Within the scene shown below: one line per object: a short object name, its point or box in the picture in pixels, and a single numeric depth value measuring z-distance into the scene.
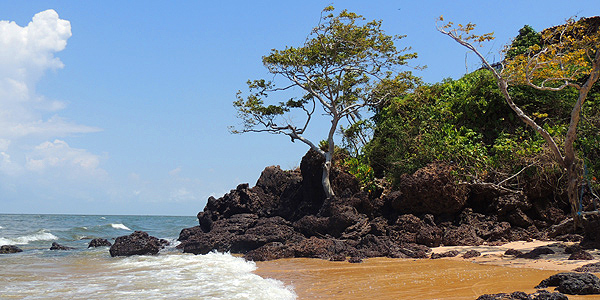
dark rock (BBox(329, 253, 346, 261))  11.30
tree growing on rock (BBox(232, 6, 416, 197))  17.52
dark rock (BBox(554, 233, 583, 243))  11.28
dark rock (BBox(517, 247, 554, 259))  9.61
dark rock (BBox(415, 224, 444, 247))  12.56
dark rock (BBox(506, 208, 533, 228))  12.97
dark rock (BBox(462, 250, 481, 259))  10.40
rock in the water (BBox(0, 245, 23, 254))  18.56
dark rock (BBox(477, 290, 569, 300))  5.43
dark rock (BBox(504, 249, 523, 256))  9.98
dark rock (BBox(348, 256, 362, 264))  10.74
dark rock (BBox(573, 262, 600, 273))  7.50
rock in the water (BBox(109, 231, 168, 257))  16.05
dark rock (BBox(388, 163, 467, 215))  13.32
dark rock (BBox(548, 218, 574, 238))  10.93
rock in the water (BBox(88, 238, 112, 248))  20.81
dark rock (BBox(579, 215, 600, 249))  9.80
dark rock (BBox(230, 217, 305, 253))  14.55
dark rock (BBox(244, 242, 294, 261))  12.64
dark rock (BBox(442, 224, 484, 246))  12.21
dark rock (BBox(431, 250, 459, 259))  10.80
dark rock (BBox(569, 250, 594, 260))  8.84
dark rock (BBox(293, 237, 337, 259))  12.15
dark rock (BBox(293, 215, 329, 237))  14.45
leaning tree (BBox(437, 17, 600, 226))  10.49
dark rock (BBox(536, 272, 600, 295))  5.91
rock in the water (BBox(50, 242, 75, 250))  19.67
